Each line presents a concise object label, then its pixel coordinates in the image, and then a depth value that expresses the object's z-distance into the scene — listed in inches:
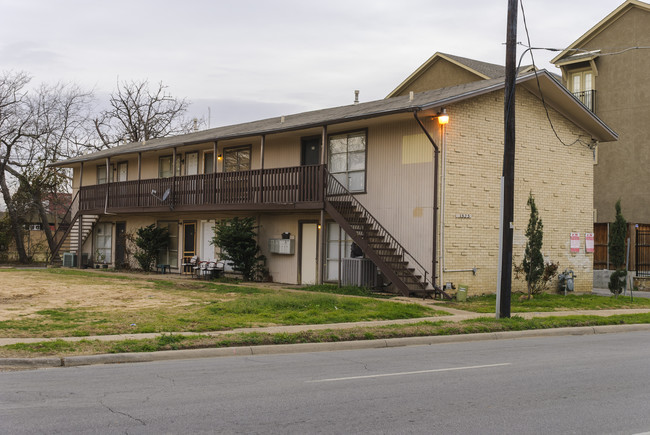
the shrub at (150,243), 1192.8
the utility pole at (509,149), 569.9
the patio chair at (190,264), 1093.1
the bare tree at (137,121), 2130.9
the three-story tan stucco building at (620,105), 1255.5
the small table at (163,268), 1181.7
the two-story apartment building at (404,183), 808.3
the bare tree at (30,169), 1546.5
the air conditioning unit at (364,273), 832.9
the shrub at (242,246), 969.5
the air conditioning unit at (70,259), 1348.4
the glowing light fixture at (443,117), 786.2
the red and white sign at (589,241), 973.8
